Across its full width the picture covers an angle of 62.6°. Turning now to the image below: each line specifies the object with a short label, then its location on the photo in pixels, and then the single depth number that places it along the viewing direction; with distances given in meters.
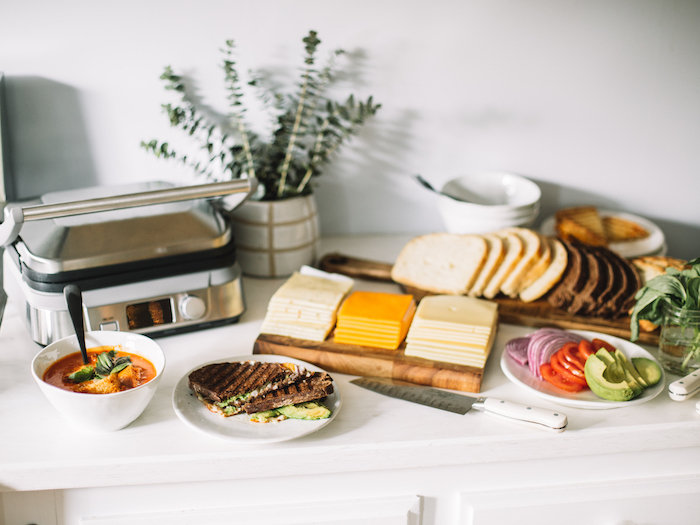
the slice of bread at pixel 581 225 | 1.49
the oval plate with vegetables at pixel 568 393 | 0.97
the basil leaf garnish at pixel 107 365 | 0.91
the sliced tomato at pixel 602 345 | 1.07
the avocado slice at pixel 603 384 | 0.96
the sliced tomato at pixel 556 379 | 1.01
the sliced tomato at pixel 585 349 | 1.04
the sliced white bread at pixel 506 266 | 1.31
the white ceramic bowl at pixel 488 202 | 1.44
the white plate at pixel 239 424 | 0.89
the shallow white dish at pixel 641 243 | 1.49
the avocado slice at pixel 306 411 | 0.92
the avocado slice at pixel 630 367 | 1.00
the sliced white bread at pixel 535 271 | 1.30
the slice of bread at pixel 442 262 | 1.32
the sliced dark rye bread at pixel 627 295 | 1.24
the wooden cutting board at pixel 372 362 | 1.04
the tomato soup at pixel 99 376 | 0.89
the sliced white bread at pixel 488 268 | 1.31
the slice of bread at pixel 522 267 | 1.30
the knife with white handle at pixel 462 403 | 0.92
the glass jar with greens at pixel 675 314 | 1.03
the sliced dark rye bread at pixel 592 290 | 1.24
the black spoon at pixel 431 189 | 1.57
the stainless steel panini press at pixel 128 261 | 1.06
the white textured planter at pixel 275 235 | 1.40
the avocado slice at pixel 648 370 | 1.02
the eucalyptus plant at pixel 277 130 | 1.43
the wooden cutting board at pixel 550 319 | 1.21
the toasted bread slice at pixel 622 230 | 1.54
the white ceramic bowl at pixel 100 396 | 0.85
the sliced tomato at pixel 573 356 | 1.02
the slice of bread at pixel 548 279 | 1.28
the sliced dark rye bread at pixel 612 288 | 1.24
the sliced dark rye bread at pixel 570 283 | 1.27
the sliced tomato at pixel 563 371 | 1.01
